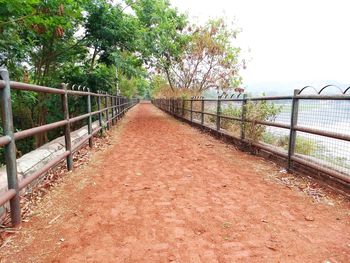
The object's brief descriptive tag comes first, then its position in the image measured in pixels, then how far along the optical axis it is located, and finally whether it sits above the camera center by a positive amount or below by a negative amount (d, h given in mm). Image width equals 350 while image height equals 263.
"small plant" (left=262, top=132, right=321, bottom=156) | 4215 -887
